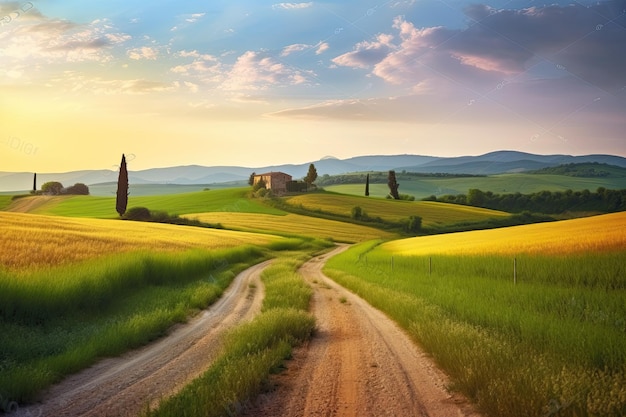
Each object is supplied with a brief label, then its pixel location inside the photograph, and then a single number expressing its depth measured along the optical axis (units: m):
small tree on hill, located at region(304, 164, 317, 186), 128.75
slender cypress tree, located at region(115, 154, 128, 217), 62.78
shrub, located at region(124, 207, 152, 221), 73.70
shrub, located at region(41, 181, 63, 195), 123.94
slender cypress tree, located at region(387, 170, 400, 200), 121.50
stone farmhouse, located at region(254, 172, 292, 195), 115.00
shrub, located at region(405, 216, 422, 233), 80.31
